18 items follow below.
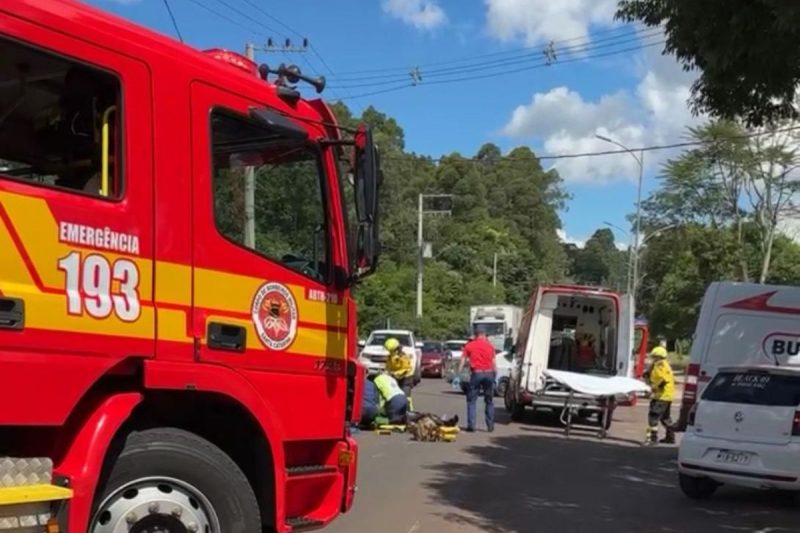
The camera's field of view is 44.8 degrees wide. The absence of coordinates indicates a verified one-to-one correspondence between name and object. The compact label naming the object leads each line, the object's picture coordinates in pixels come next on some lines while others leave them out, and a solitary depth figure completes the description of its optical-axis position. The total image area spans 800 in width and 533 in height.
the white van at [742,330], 12.88
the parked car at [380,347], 28.88
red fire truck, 4.24
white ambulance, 18.84
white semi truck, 41.04
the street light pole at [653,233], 58.19
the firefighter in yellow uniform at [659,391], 16.97
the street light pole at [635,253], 44.66
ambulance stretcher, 17.77
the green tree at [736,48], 7.46
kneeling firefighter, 15.95
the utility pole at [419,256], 55.50
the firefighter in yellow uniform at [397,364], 17.91
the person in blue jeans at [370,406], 15.64
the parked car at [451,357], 34.91
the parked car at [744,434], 9.95
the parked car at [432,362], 39.03
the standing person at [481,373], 16.89
